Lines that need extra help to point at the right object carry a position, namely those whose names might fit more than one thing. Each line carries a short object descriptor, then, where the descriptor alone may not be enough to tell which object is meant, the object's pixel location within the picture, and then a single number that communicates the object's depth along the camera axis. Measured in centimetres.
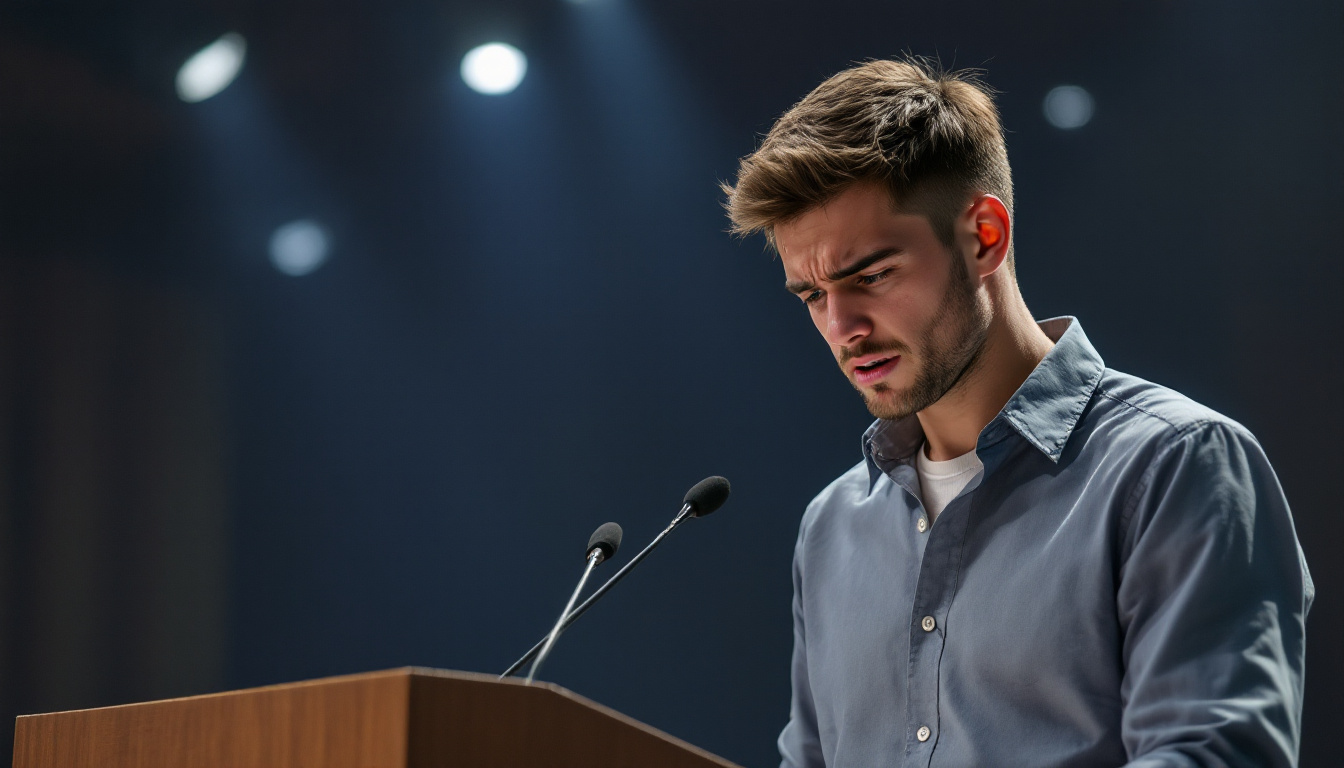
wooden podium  370
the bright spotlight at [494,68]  508
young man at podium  390
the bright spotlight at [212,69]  517
